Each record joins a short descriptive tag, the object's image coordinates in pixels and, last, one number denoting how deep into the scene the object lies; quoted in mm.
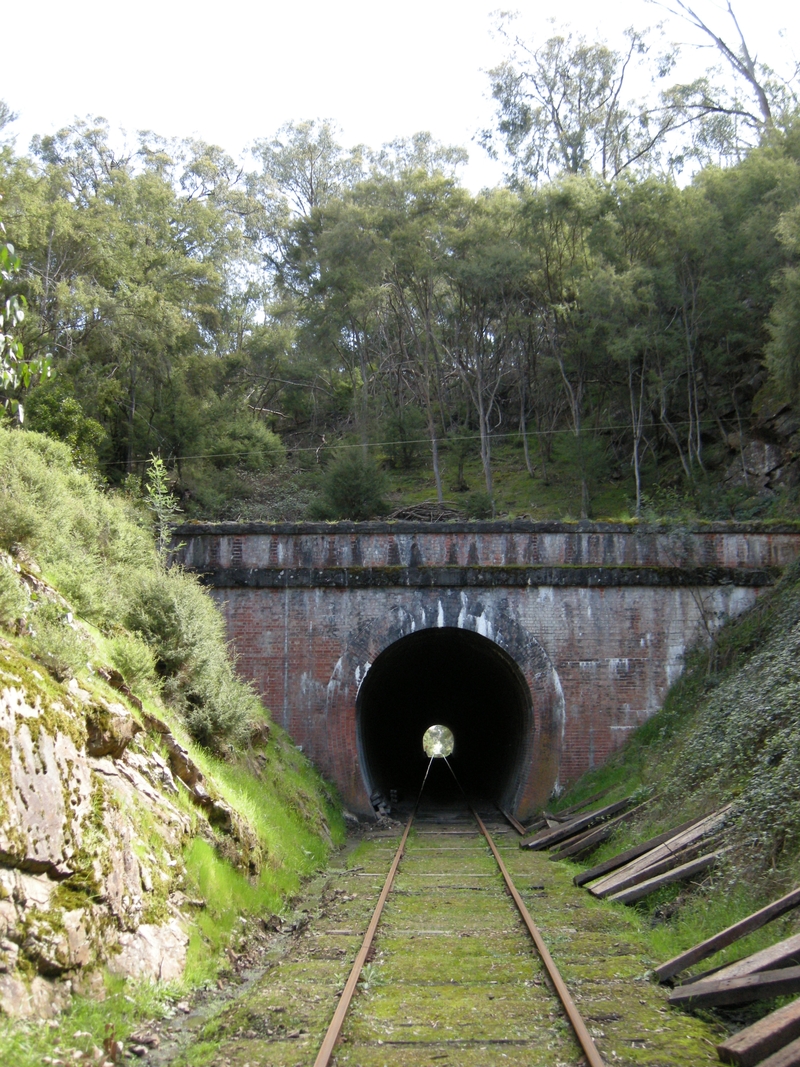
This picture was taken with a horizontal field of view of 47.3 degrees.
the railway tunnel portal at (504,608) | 15094
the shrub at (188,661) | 10312
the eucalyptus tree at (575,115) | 34094
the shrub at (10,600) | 6801
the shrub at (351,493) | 26250
